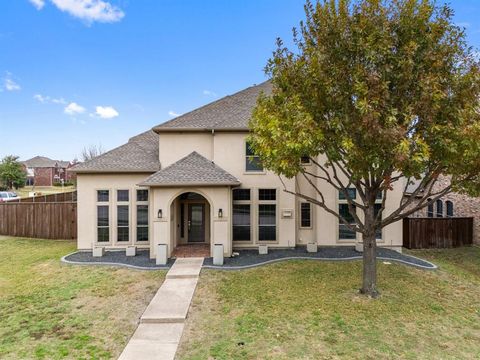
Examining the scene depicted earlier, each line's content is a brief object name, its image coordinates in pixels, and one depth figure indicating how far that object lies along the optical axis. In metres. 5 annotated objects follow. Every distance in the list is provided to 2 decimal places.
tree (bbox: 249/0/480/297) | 6.40
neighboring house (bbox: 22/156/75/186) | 62.94
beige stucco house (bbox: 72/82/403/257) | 13.49
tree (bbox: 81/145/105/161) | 54.61
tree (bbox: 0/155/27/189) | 44.16
